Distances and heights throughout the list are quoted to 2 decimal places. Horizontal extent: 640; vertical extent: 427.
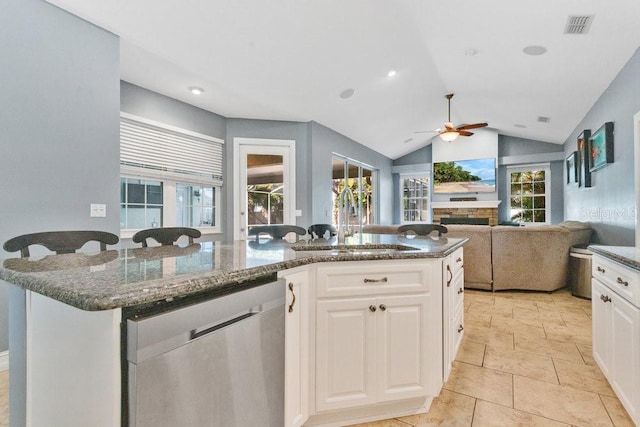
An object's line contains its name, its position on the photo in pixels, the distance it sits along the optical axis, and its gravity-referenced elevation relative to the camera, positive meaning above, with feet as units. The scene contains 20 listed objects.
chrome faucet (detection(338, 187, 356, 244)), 7.72 +0.13
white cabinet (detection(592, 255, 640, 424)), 5.09 -2.02
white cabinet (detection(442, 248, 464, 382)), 5.85 -1.79
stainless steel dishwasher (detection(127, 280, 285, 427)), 2.60 -1.39
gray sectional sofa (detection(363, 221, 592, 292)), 13.76 -1.68
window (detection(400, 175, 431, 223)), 30.37 +1.63
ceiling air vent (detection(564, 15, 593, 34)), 9.50 +5.63
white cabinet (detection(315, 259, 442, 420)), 5.15 -1.88
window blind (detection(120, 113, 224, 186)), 12.38 +2.69
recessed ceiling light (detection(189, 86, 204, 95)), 13.03 +5.04
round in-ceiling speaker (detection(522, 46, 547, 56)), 11.71 +5.94
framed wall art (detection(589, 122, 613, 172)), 12.03 +2.64
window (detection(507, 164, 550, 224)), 25.79 +1.70
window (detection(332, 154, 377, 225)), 21.72 +2.69
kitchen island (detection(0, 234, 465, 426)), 2.56 -0.81
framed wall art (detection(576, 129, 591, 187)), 15.23 +2.59
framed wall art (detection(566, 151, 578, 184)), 17.75 +2.68
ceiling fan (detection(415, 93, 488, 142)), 18.85 +4.83
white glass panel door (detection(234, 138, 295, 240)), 16.83 +1.73
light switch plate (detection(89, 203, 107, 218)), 8.93 +0.17
